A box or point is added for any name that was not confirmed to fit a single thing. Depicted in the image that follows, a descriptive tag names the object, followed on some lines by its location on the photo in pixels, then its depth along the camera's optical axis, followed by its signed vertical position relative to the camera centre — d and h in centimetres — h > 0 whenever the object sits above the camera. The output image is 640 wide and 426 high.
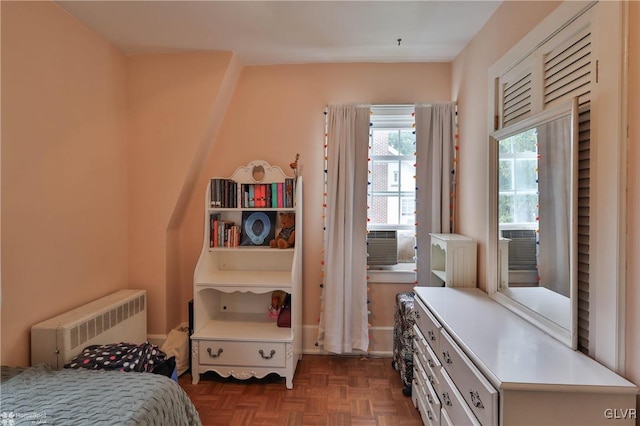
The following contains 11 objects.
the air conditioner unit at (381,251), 275 -39
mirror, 124 -6
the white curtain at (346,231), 259 -20
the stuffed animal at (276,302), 260 -82
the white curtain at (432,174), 255 +29
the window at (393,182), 281 +25
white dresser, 96 -59
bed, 123 -85
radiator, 174 -77
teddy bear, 258 -21
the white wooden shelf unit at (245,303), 227 -84
